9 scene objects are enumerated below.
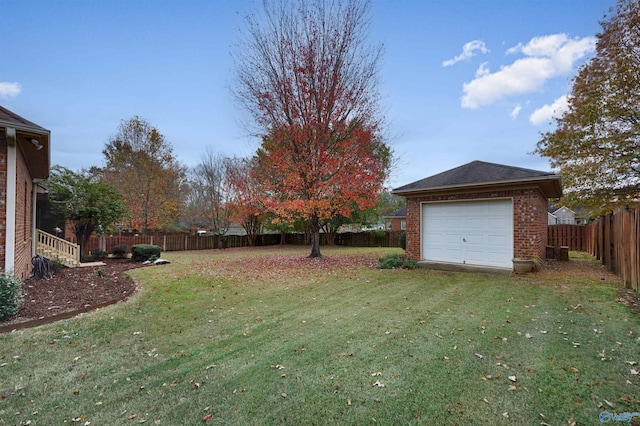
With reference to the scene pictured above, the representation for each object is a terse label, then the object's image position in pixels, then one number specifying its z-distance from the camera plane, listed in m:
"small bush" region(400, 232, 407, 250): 14.70
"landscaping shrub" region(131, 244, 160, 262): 12.66
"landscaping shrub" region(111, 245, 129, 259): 14.20
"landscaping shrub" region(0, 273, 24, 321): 4.79
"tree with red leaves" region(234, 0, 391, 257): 12.89
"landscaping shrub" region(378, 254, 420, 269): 10.66
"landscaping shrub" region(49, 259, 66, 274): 9.36
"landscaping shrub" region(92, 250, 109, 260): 13.69
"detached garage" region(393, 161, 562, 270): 9.10
